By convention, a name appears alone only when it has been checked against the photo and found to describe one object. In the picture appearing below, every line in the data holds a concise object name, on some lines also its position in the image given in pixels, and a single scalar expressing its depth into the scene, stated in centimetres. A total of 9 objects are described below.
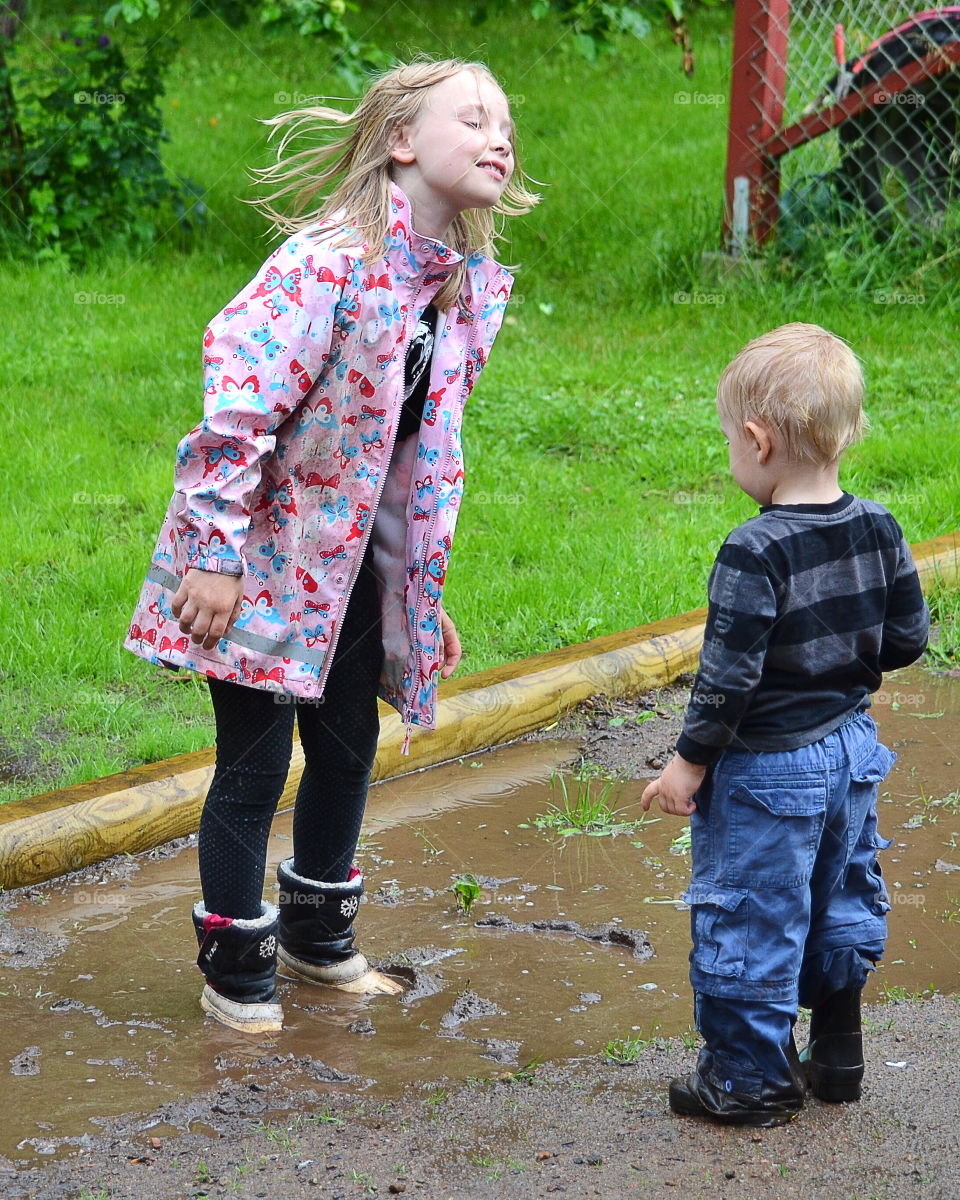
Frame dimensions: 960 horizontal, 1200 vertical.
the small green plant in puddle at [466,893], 653
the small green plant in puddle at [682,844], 720
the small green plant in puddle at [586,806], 746
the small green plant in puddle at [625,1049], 539
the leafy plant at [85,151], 1756
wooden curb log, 674
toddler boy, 459
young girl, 497
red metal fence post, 1623
